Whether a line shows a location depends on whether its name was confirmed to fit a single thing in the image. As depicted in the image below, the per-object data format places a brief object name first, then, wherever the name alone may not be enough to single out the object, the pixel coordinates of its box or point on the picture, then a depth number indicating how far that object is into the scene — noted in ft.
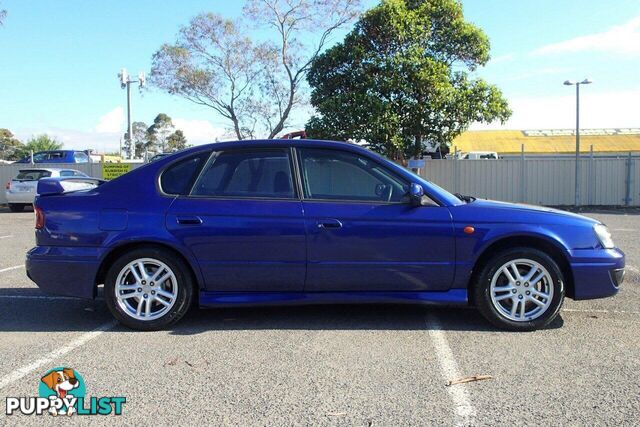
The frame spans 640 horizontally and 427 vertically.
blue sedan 14.37
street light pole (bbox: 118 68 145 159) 111.95
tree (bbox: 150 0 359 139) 82.53
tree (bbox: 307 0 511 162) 55.01
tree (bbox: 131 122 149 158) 231.50
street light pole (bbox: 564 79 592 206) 59.82
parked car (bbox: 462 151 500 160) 98.78
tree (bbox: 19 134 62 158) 199.11
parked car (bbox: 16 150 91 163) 85.99
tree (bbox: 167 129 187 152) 232.12
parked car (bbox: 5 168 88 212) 56.75
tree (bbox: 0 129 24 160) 222.99
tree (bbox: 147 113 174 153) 232.73
